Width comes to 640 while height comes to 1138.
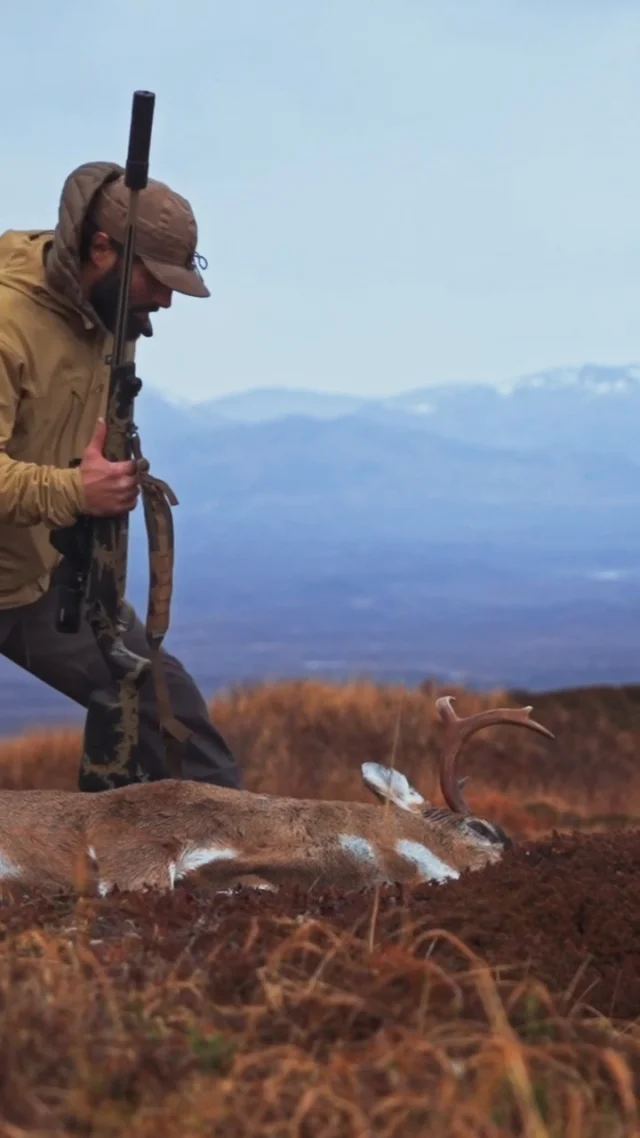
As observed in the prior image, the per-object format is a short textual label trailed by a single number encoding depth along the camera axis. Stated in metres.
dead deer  5.51
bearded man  6.42
